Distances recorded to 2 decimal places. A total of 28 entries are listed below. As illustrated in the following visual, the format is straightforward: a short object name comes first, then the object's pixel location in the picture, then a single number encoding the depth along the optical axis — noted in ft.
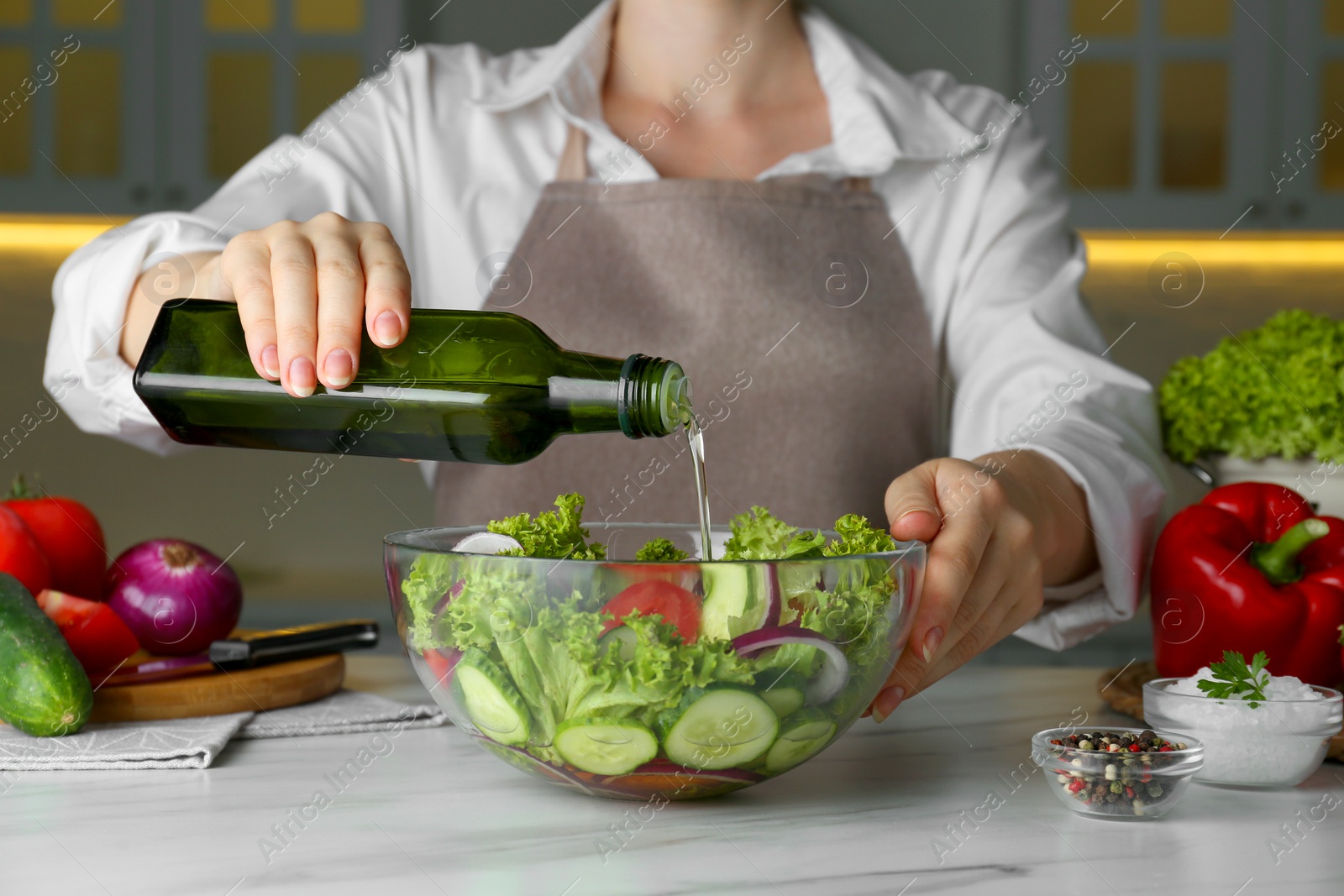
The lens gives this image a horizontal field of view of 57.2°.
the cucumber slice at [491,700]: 2.10
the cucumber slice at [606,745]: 2.05
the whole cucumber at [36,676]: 2.57
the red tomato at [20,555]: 3.12
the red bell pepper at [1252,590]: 3.45
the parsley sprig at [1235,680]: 2.57
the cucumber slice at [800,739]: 2.12
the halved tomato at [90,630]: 2.88
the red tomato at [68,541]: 3.39
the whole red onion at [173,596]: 3.14
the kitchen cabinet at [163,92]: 8.87
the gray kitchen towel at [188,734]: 2.54
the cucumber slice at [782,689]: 2.04
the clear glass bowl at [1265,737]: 2.47
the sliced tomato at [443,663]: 2.17
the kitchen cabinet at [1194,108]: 8.72
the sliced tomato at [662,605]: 1.97
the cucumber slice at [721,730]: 2.02
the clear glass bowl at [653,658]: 1.98
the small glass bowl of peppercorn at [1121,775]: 2.27
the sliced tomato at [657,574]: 1.96
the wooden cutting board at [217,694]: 2.81
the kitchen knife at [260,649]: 2.91
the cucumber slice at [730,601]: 1.98
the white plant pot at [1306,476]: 3.61
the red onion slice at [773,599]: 2.00
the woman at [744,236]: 4.19
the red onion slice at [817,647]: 2.01
